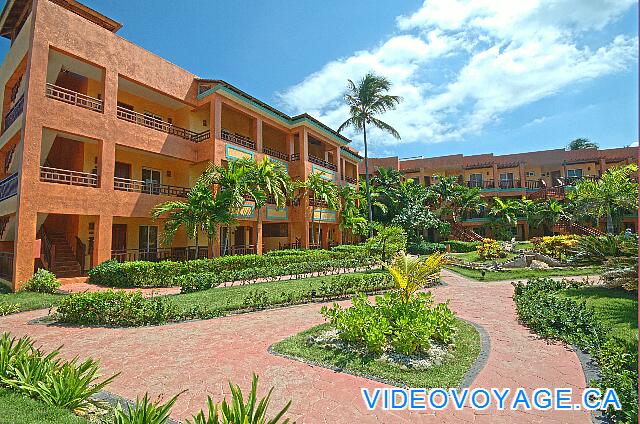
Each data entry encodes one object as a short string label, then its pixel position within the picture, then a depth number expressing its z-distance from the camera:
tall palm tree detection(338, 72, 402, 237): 29.16
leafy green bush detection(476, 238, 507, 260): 20.97
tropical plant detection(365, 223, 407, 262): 16.64
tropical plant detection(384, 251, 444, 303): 7.00
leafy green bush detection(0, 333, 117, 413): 3.94
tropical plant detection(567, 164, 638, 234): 23.36
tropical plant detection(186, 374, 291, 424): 3.06
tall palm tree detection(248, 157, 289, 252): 17.80
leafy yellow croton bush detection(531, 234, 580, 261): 18.14
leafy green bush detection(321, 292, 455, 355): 5.66
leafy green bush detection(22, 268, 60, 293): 12.52
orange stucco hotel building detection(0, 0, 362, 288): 13.47
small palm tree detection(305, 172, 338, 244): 23.70
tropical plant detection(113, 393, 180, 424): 3.26
